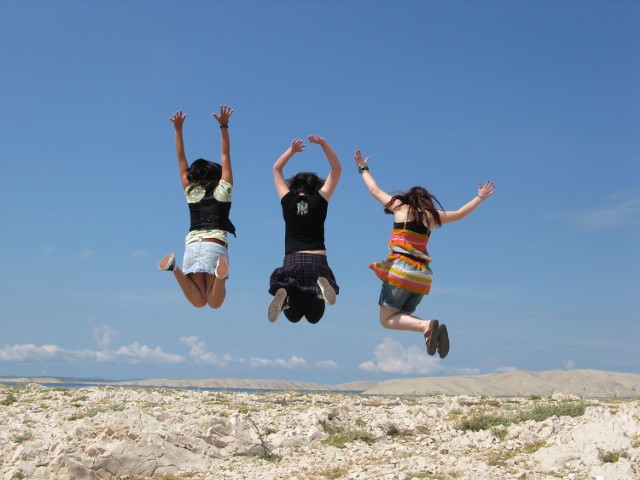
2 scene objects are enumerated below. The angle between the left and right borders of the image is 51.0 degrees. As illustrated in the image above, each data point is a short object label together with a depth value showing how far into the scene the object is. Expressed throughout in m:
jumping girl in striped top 10.41
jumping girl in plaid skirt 10.62
